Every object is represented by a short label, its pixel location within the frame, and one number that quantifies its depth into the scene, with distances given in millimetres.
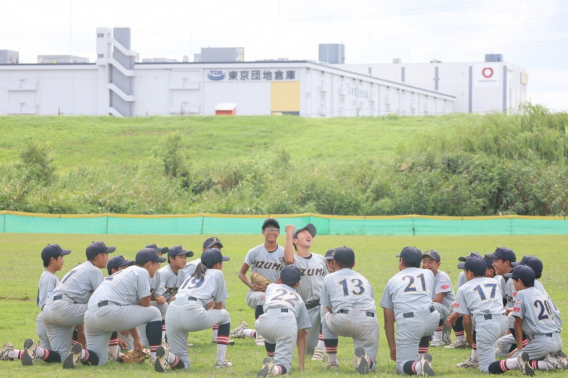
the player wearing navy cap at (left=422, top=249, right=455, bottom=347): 19859
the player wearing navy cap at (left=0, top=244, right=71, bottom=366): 18141
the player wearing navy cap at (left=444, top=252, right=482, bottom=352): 20730
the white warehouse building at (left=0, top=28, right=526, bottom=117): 141875
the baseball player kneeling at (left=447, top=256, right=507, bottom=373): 16922
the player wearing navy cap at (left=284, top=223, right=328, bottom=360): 19297
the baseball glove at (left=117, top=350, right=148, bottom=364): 17984
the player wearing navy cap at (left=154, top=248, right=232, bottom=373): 16984
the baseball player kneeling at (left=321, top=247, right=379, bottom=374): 16875
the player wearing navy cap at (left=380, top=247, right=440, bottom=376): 16766
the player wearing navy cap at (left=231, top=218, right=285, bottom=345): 20359
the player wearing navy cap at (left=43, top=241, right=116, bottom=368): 17719
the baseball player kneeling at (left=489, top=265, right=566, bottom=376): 16922
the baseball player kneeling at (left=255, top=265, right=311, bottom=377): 16266
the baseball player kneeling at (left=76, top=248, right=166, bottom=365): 17172
